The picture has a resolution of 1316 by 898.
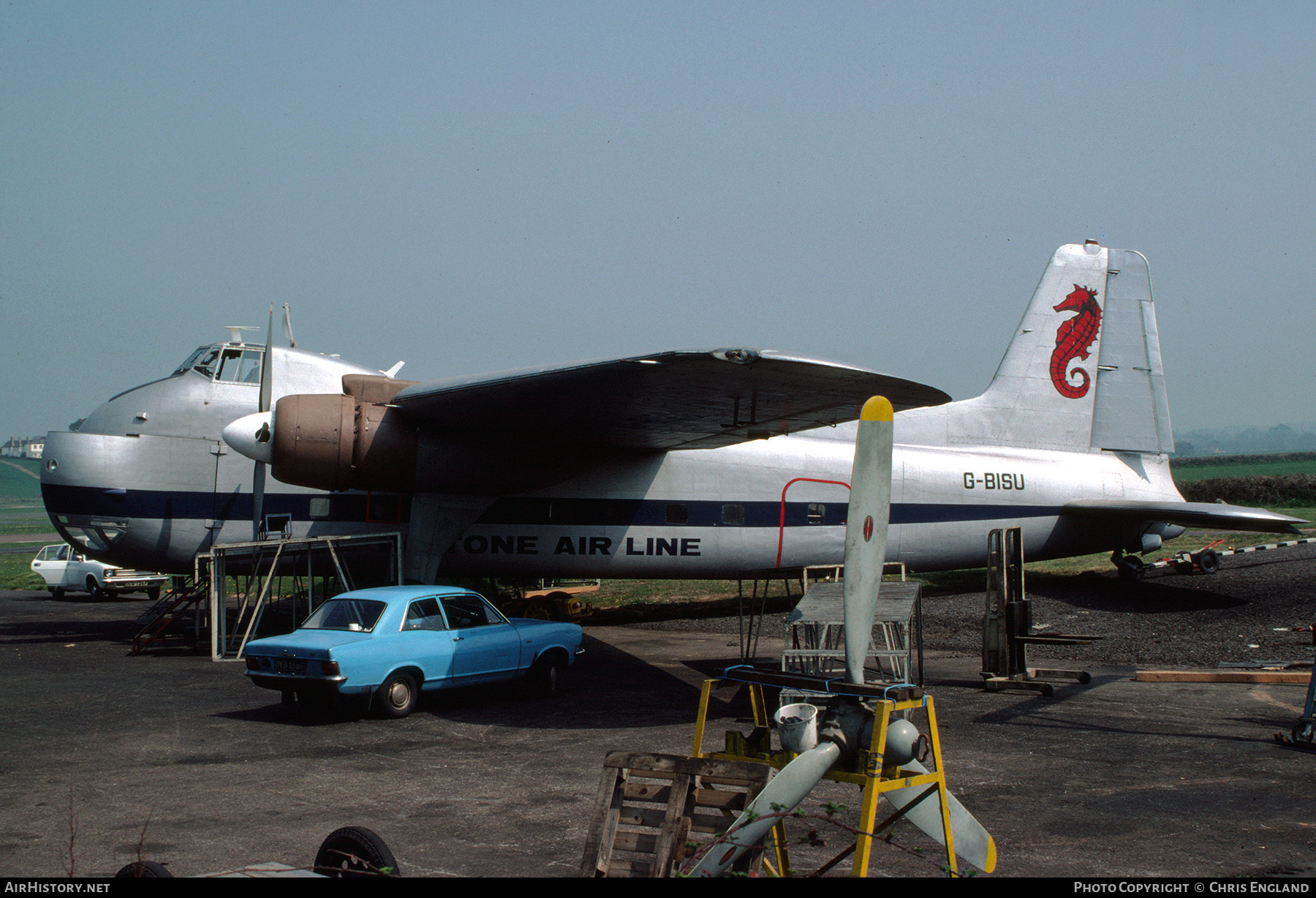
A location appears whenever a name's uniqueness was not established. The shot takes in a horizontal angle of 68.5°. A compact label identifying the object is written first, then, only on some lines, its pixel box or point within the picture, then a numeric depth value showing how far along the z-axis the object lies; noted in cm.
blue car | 1101
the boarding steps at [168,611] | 1658
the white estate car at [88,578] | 2830
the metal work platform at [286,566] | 1584
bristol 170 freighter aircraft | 1473
